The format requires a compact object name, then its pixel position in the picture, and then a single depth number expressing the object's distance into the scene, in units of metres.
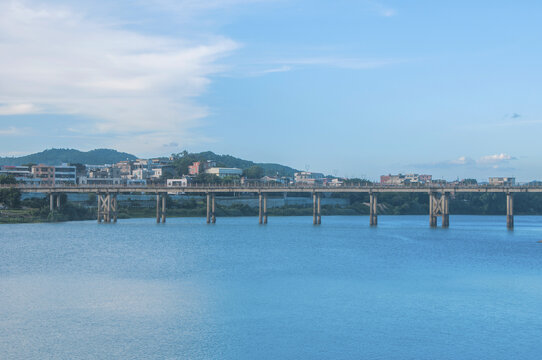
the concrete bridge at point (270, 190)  117.56
